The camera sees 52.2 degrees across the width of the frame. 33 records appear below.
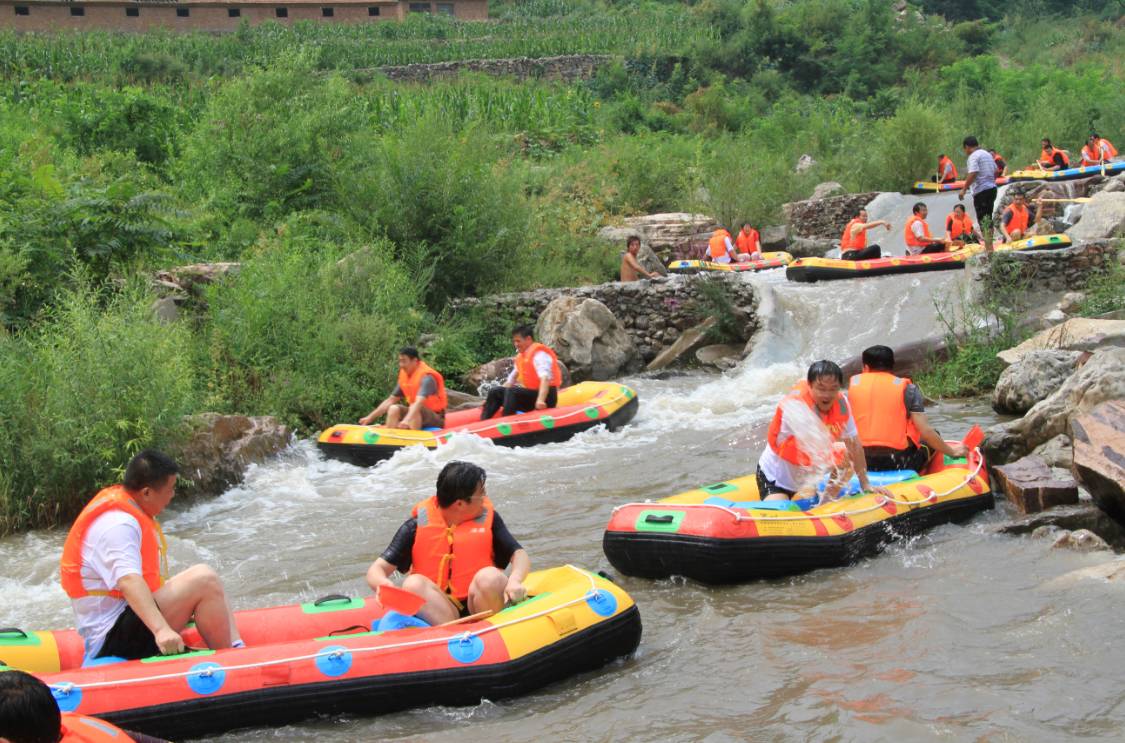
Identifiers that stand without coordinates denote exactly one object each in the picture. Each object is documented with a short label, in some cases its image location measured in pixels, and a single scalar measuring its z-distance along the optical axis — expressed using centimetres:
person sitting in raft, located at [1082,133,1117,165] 2180
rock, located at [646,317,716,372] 1530
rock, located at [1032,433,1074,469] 842
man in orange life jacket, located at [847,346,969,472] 771
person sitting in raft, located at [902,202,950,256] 1634
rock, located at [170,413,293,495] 1009
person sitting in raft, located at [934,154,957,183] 2394
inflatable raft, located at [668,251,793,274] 1780
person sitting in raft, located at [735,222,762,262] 1973
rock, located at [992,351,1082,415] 1060
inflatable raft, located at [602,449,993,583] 666
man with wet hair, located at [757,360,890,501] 696
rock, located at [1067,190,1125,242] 1588
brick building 3572
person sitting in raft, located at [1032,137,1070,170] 2247
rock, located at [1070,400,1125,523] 709
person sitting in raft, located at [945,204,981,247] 1692
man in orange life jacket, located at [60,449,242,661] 504
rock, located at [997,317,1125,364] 1099
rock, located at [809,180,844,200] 2448
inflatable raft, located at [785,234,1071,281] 1582
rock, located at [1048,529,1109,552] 687
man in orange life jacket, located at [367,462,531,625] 552
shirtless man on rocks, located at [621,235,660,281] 1692
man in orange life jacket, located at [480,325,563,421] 1157
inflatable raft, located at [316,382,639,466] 1088
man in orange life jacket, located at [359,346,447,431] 1113
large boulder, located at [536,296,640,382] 1471
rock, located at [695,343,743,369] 1500
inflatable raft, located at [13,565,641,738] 491
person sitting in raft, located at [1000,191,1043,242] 1634
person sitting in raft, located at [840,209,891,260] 1683
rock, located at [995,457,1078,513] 761
